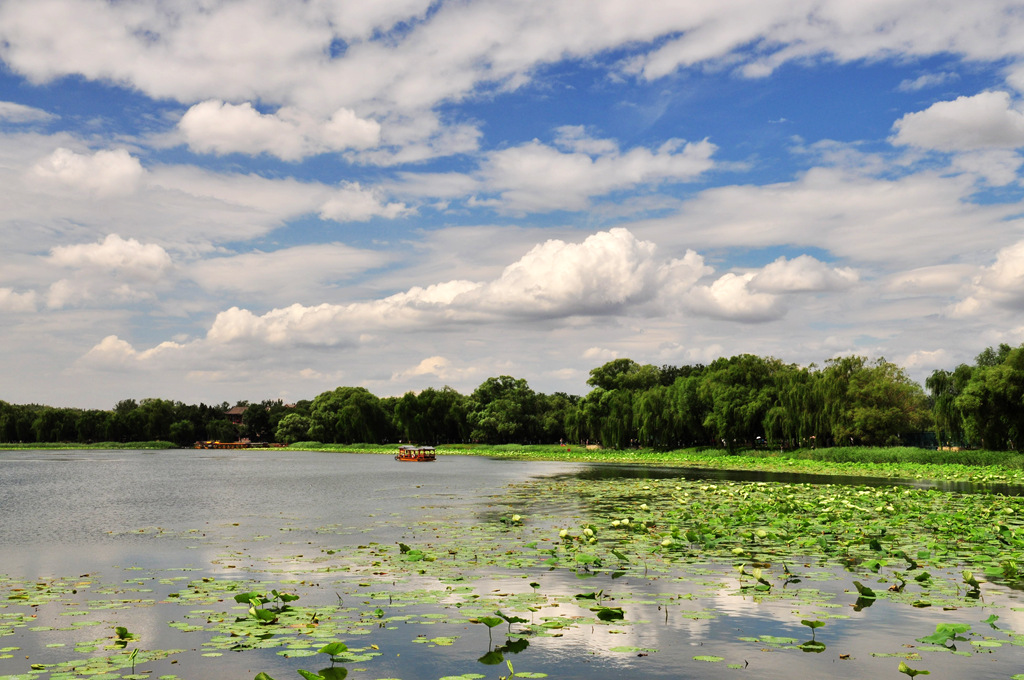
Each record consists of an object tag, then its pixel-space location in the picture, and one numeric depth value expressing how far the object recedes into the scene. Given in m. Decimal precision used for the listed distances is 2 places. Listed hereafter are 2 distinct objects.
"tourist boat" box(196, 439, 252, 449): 159.07
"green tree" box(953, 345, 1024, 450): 47.53
